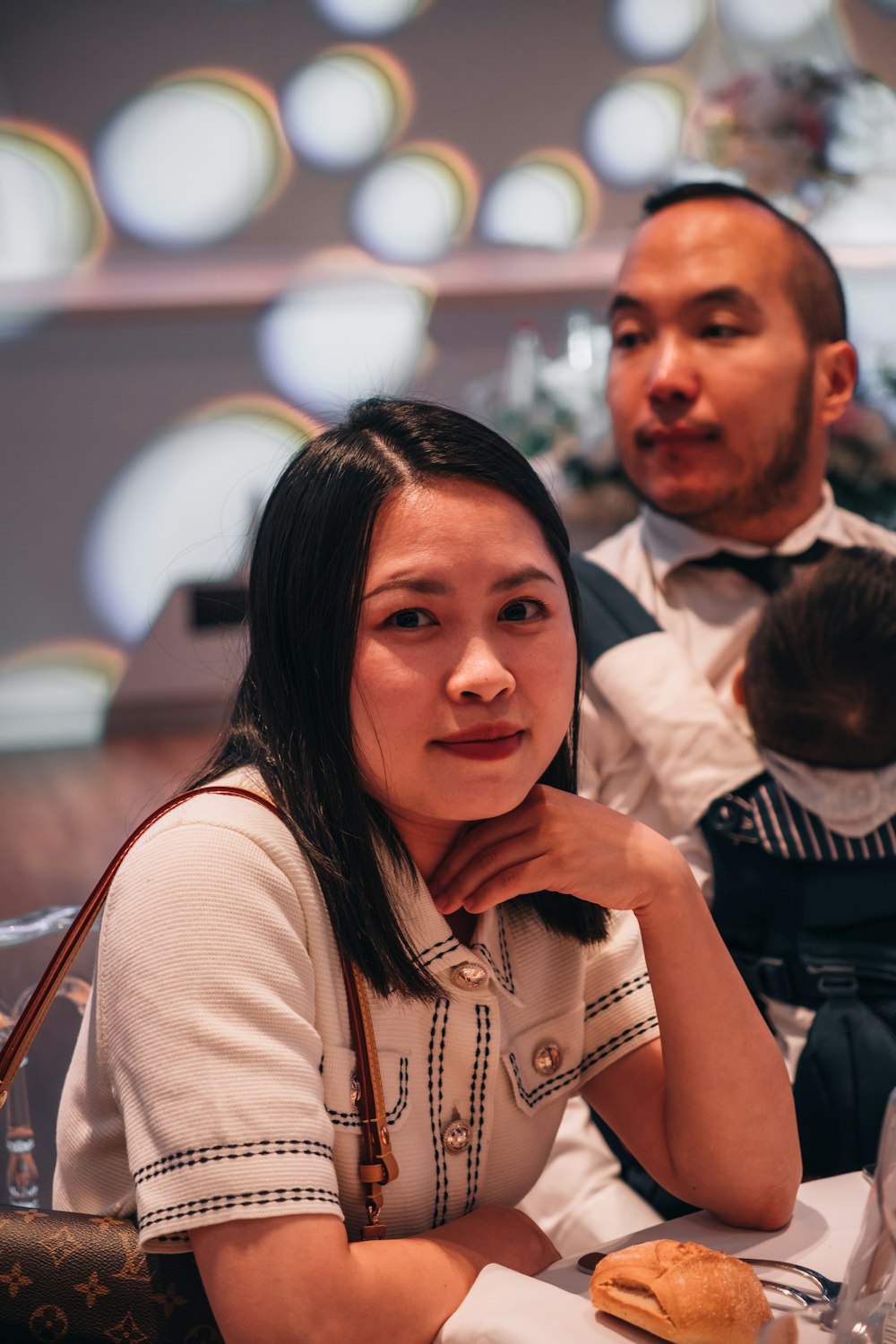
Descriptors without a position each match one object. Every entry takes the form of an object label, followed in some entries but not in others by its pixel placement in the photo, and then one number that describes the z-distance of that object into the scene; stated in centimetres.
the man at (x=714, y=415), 212
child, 171
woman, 98
